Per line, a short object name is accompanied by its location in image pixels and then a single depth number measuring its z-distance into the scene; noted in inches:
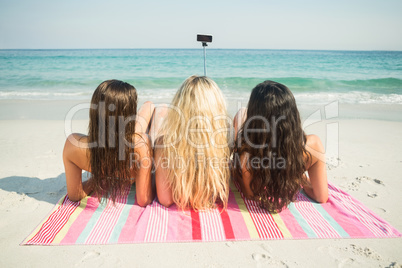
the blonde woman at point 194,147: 91.6
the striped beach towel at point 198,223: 91.4
